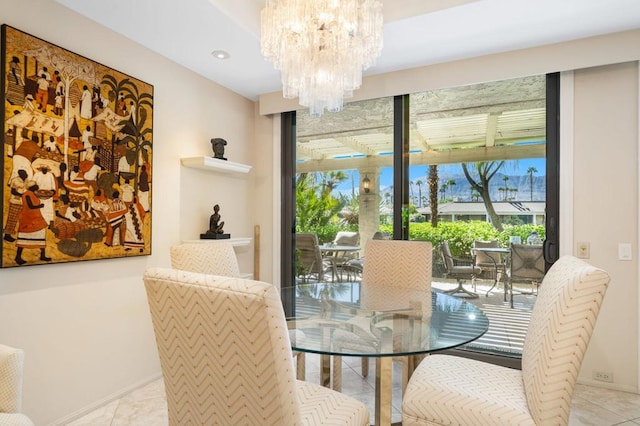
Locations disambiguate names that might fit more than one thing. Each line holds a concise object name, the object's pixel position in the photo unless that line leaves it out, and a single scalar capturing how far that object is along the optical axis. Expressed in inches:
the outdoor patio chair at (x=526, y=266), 114.0
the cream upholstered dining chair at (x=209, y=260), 88.9
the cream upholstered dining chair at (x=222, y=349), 36.8
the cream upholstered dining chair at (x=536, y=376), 49.0
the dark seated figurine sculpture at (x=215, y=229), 124.9
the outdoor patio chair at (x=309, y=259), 146.6
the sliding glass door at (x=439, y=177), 115.3
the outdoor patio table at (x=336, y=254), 142.5
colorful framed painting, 75.2
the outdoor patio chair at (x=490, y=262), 119.4
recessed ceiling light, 109.0
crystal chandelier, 74.4
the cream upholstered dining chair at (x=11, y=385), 56.2
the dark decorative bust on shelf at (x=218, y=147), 126.4
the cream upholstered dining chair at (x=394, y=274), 91.2
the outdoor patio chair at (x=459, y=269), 123.1
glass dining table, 59.2
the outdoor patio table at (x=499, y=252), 118.4
